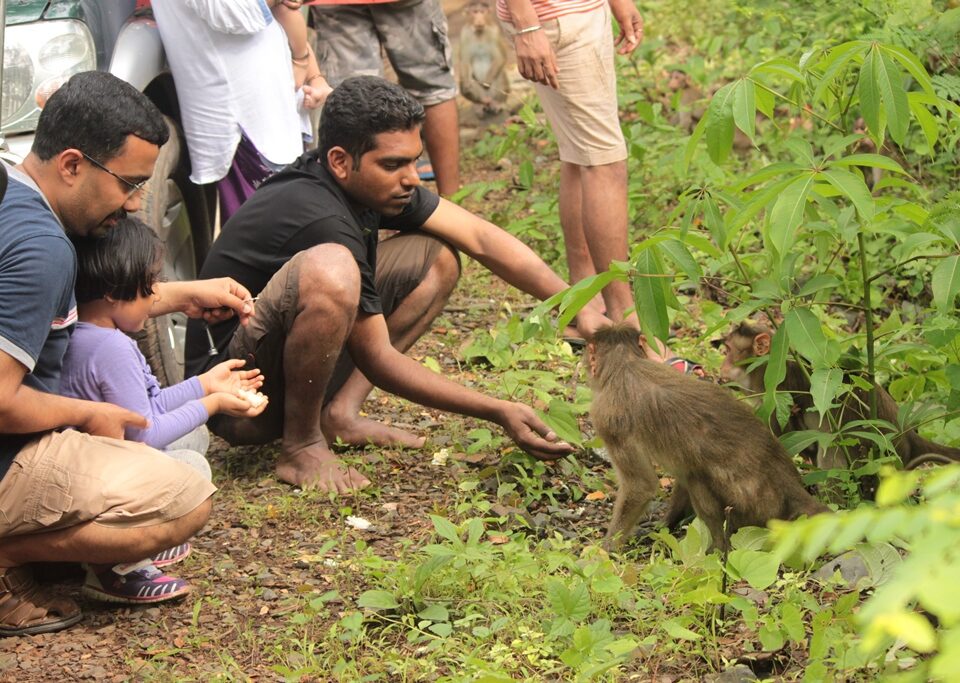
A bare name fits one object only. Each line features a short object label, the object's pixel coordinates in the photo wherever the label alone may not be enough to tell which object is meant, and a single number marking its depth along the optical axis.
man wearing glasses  3.36
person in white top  5.56
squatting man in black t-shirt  4.54
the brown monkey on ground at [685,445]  3.97
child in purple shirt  3.83
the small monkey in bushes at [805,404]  4.32
